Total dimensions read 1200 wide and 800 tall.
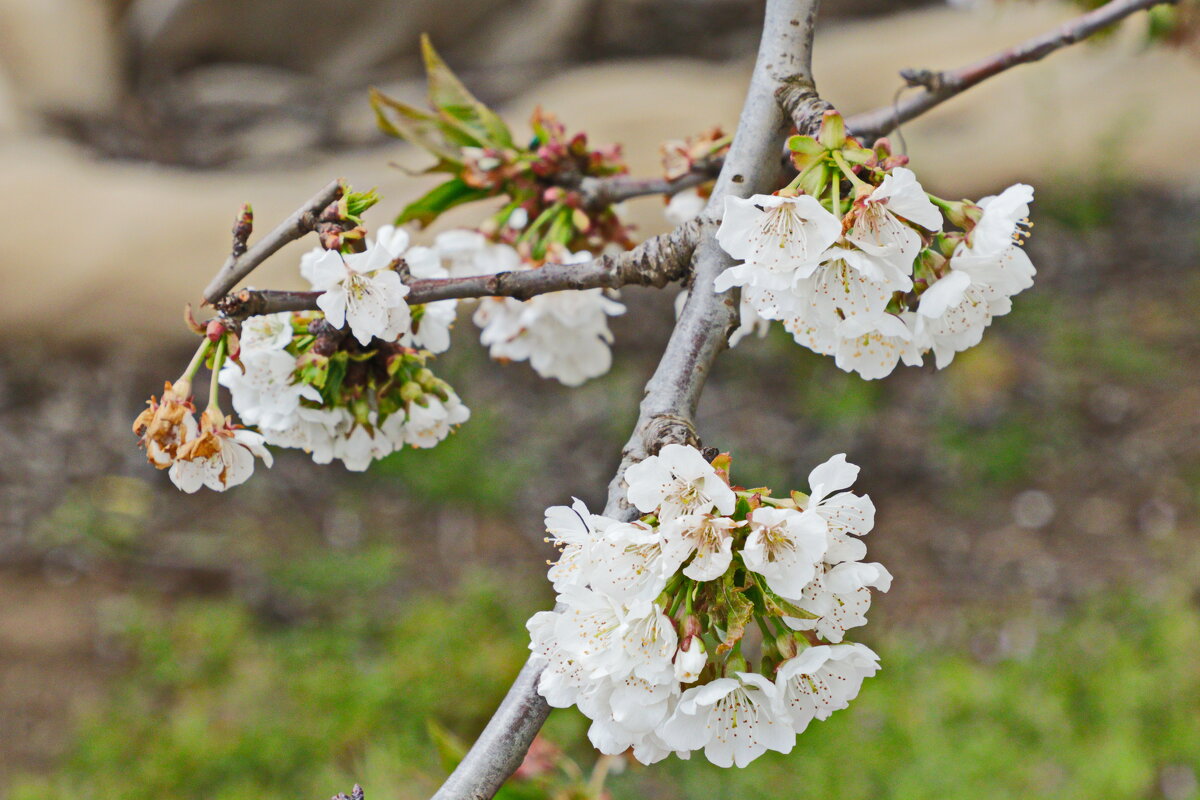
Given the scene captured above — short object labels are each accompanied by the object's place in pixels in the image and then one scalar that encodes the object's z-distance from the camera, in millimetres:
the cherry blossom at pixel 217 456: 1202
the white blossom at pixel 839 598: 1147
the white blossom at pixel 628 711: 1142
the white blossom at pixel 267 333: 1229
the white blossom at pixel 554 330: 1331
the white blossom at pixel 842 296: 1176
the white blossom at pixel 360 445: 1248
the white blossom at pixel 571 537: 1148
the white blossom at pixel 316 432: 1236
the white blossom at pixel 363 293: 1183
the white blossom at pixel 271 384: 1227
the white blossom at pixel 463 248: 1338
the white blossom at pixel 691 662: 1133
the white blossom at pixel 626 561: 1138
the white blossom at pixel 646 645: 1136
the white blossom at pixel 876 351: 1200
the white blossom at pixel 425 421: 1242
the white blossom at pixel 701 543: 1128
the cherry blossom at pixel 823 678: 1154
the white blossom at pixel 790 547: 1133
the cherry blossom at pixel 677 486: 1131
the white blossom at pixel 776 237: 1158
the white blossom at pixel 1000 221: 1178
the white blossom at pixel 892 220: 1159
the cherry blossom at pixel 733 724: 1144
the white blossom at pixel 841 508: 1152
